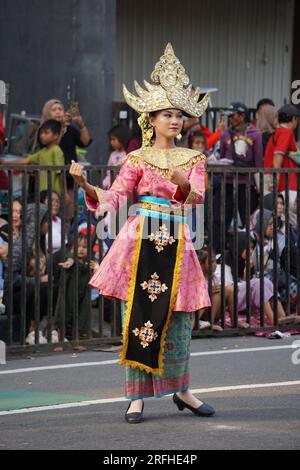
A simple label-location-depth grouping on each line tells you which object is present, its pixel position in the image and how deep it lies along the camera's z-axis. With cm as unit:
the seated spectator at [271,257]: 1202
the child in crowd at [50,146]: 1330
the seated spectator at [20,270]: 1069
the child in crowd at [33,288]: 1073
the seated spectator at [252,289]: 1195
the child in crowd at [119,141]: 1439
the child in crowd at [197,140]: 1430
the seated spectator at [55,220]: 1113
